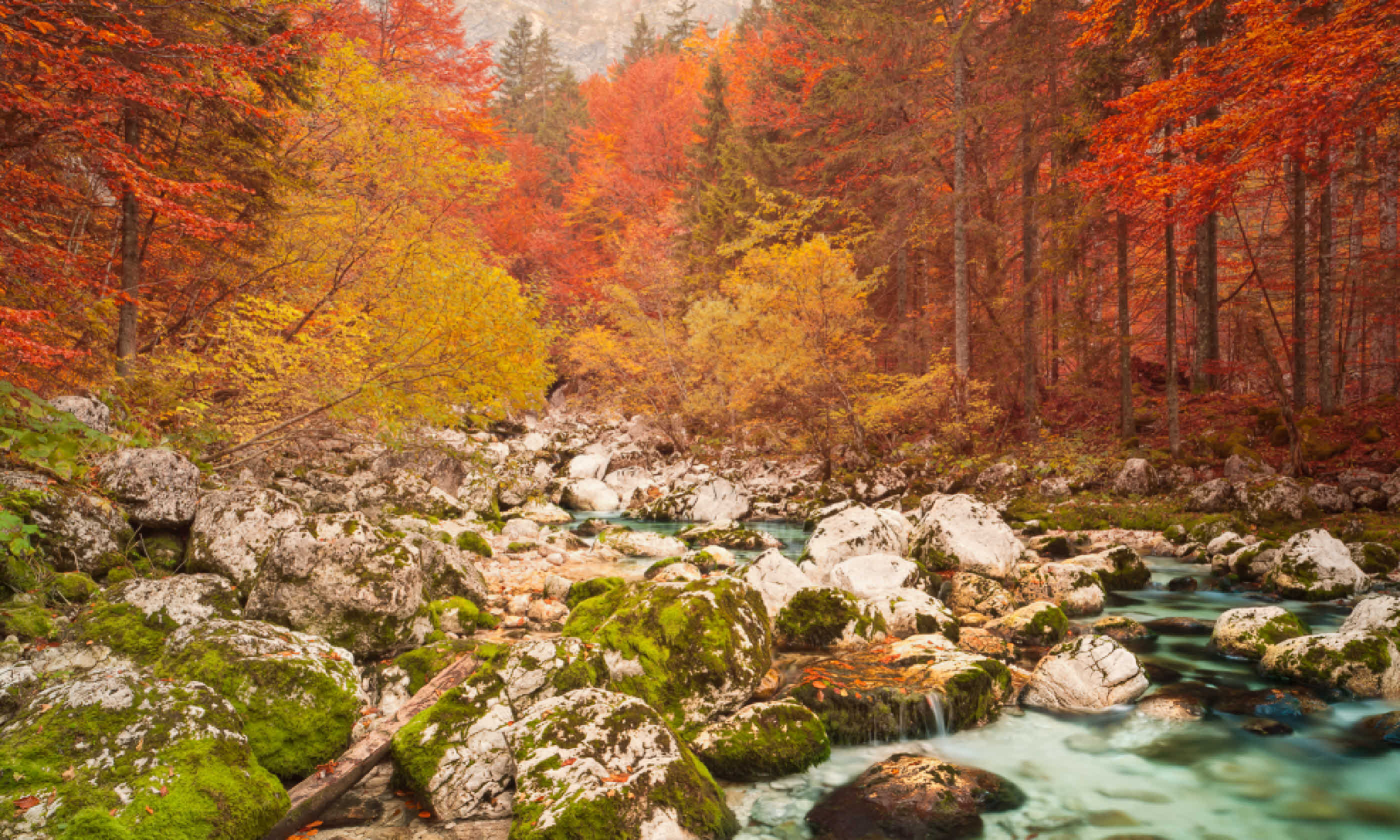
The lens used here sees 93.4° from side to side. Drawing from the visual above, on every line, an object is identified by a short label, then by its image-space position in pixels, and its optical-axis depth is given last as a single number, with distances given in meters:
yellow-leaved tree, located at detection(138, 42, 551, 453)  9.01
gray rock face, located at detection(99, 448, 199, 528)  6.93
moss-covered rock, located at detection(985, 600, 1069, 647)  7.57
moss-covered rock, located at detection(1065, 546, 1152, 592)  9.73
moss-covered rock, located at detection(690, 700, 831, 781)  4.89
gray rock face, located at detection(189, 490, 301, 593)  6.85
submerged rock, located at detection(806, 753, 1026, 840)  4.40
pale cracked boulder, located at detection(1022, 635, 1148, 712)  6.12
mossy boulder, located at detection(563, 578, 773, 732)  5.35
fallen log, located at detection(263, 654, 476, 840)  3.89
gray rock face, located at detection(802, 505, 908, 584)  9.80
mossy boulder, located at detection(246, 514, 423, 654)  5.92
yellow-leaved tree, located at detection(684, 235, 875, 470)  16.92
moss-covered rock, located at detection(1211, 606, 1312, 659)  6.96
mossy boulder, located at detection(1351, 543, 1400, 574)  9.02
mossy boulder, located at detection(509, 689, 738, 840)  3.55
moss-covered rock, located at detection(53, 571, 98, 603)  5.69
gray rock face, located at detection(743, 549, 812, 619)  8.28
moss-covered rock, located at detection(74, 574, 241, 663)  4.84
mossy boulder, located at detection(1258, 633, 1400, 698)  6.02
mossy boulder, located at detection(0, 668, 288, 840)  3.10
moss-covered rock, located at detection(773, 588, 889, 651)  7.41
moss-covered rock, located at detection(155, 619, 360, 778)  4.33
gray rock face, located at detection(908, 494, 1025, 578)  10.15
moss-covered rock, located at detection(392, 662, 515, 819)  4.14
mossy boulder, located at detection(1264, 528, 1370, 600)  8.65
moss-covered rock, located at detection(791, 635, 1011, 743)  5.58
